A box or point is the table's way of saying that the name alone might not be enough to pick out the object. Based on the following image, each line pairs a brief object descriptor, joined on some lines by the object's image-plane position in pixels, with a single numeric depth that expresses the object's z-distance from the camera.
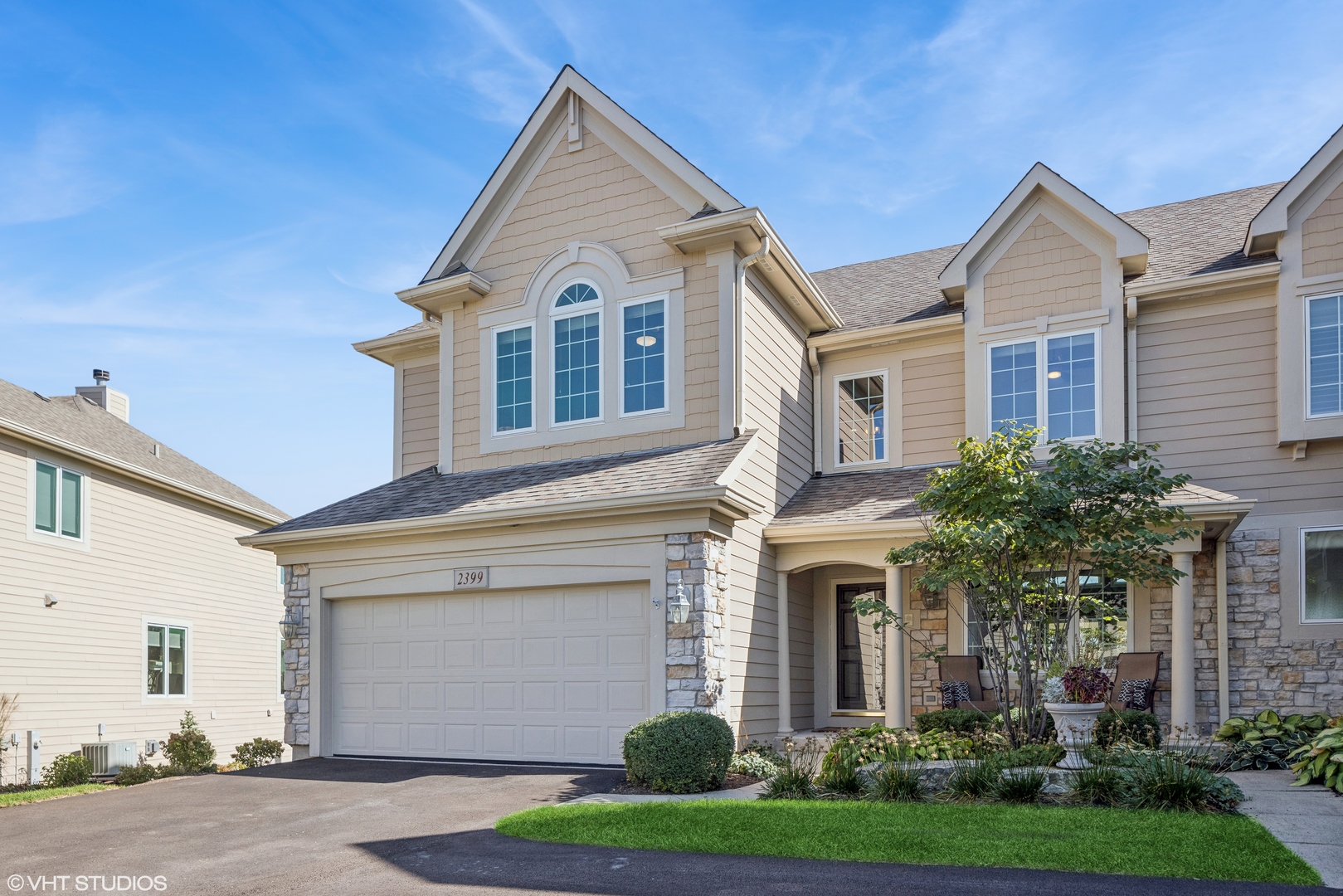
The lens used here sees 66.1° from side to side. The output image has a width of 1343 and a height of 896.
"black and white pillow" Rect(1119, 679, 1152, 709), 11.34
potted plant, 9.09
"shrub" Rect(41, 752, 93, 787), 13.30
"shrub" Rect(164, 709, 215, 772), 15.77
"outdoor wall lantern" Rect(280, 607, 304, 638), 13.05
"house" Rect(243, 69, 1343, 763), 11.53
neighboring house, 15.38
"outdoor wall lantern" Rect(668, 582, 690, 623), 10.79
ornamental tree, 9.98
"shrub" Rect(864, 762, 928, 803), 8.26
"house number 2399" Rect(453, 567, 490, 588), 11.99
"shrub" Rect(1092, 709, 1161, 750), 9.92
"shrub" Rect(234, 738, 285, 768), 15.42
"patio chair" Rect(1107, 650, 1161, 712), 11.45
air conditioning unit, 16.08
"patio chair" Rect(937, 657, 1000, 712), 12.49
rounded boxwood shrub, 9.18
